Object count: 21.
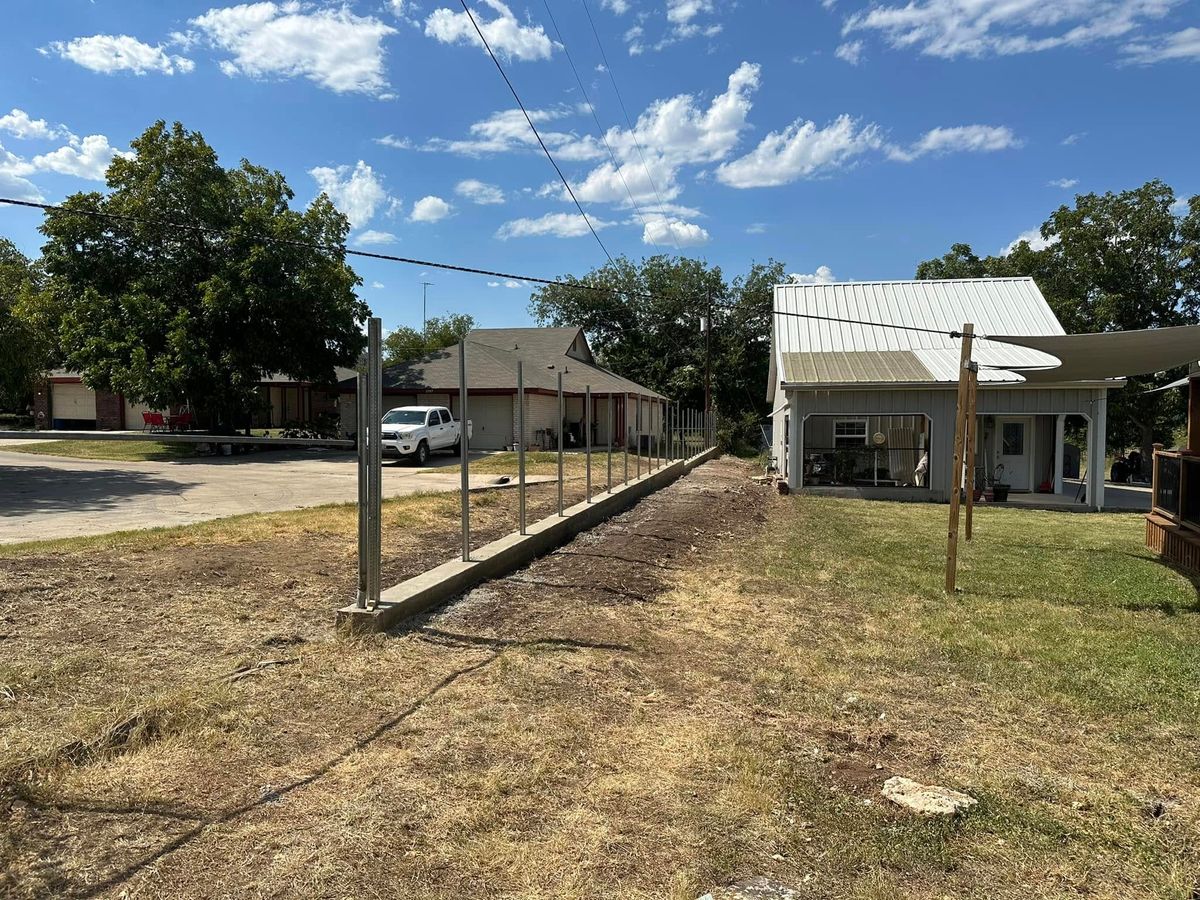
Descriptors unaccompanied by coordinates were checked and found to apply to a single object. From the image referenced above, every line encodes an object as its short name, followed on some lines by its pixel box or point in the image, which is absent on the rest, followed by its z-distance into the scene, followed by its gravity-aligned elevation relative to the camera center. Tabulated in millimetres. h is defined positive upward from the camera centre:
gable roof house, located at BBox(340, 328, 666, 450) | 27391 +1146
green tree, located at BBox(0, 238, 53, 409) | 18859 +2169
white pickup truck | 20125 -299
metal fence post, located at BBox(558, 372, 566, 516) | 8898 -233
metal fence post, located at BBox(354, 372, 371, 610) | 5094 -504
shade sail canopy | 7973 +842
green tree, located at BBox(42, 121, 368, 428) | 22312 +4199
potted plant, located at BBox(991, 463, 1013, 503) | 17281 -1562
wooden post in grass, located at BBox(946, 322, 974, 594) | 7238 -362
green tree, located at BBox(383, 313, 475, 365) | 65025 +7460
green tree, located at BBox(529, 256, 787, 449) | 41844 +5341
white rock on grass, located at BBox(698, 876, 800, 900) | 2525 -1577
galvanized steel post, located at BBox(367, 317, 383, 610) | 4996 -244
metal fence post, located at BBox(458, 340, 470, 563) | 6484 -345
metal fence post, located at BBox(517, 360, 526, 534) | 7734 -205
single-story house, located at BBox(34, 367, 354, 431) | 32875 +691
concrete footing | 5059 -1298
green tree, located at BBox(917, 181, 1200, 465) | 30250 +6200
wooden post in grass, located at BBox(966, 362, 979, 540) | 8945 -59
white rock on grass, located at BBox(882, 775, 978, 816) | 3113 -1580
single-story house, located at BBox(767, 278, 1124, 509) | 17203 +668
